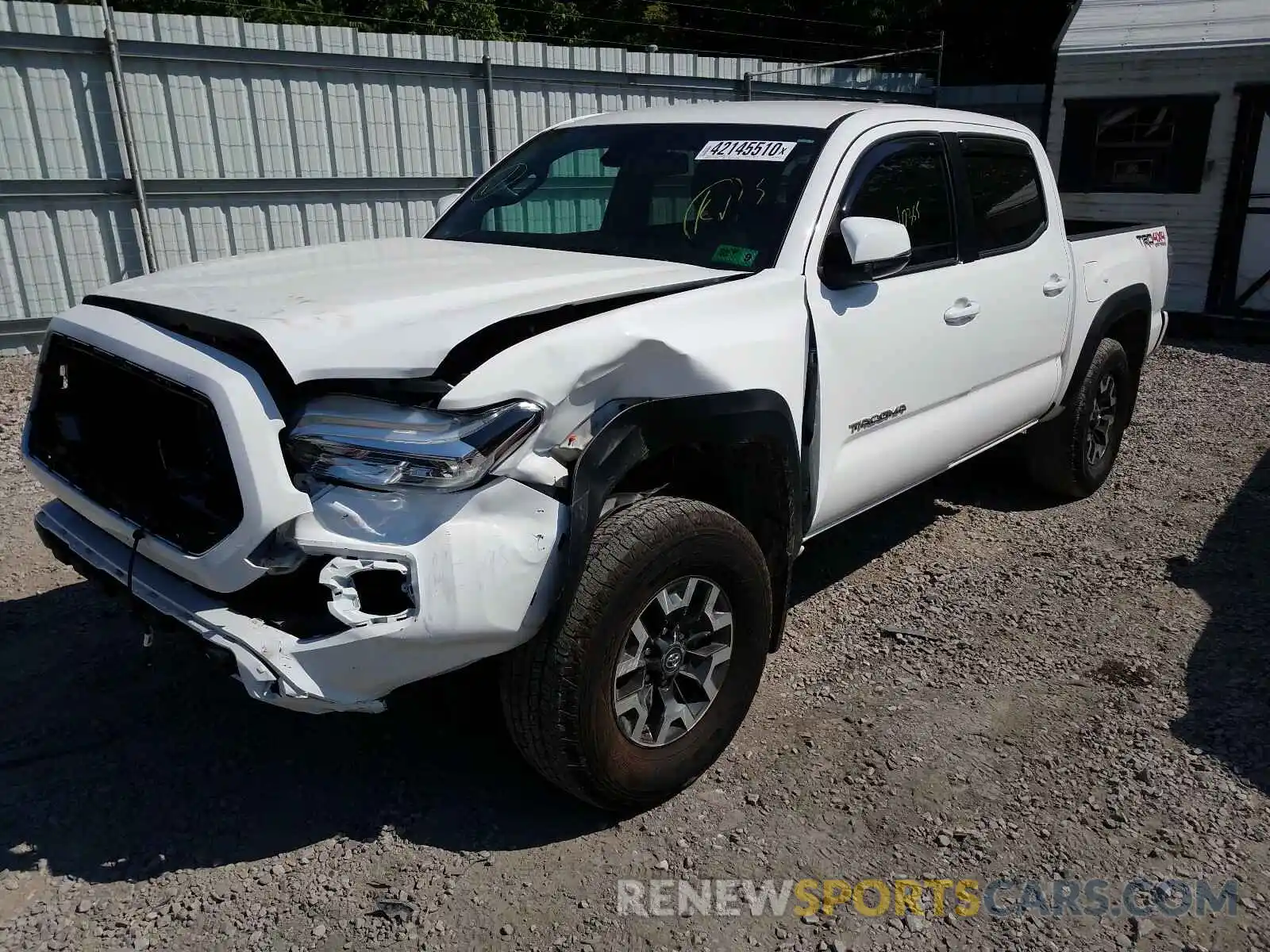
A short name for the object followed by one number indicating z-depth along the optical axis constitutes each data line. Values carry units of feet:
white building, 32.45
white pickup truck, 7.74
